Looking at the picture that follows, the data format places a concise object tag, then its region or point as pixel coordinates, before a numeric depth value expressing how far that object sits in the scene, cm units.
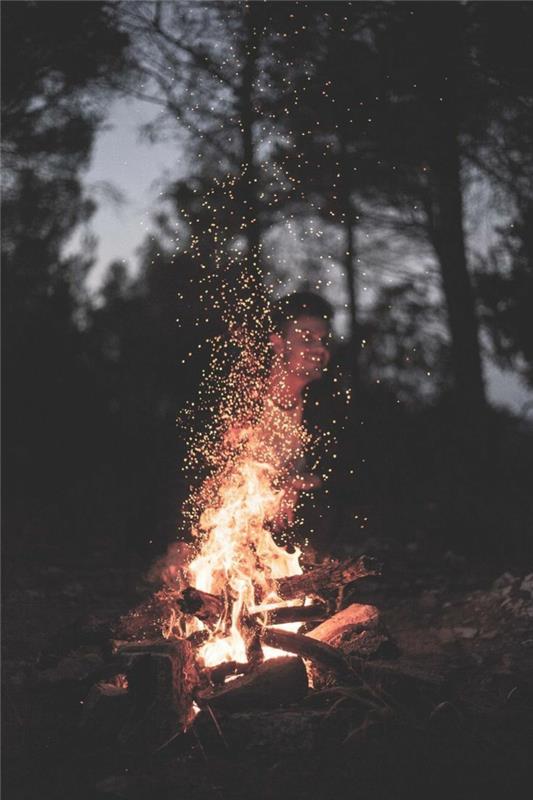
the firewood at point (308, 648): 379
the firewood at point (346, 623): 421
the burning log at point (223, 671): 387
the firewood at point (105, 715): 363
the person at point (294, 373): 568
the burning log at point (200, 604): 409
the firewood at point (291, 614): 419
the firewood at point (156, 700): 352
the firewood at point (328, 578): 419
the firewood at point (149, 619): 449
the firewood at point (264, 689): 355
